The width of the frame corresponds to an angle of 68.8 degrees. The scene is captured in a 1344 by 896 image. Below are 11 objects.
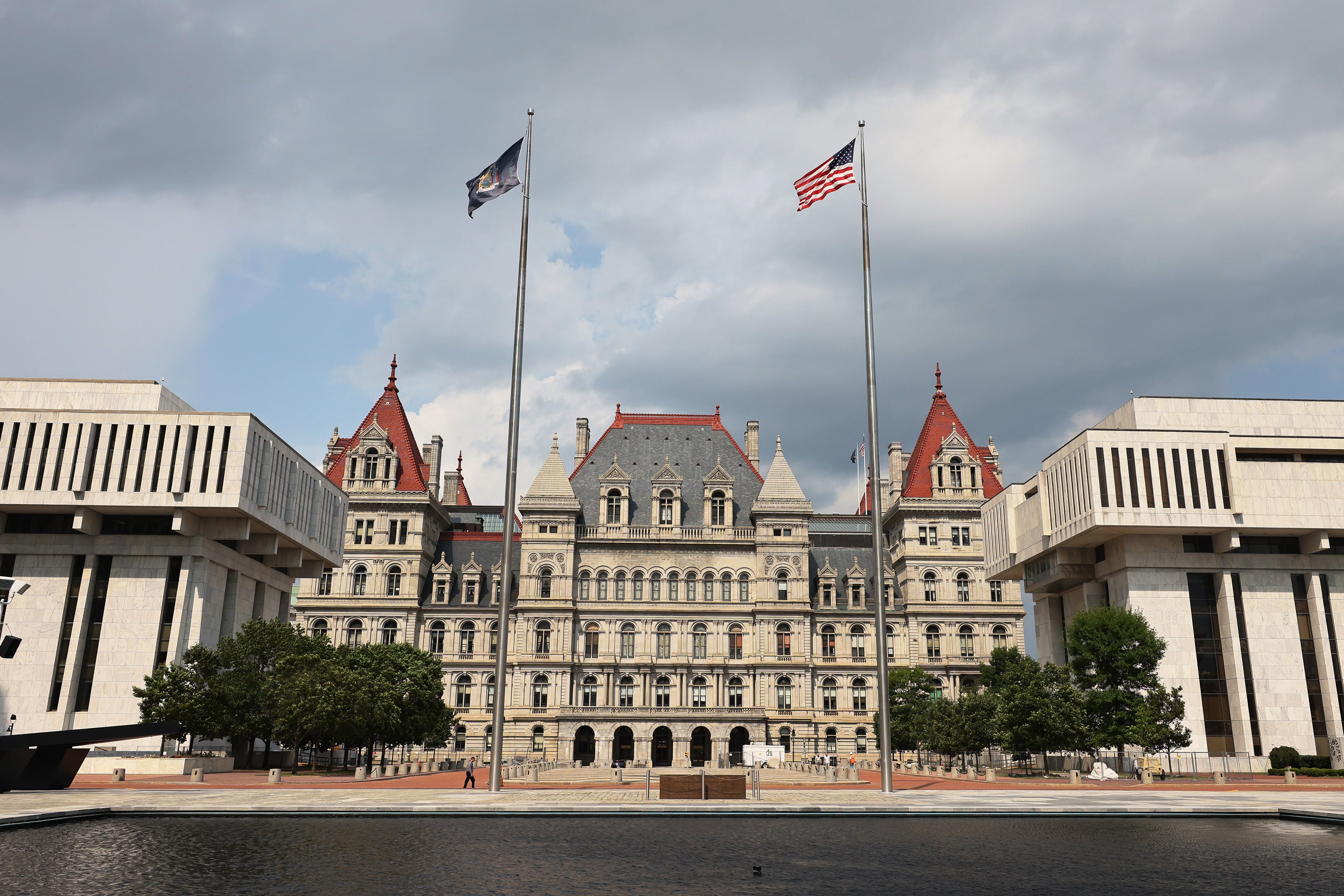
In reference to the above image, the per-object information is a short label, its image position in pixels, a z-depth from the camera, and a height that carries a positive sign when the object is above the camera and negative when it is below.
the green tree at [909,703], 72.06 +0.58
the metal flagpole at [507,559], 32.62 +4.69
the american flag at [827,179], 38.38 +20.27
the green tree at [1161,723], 54.34 -0.44
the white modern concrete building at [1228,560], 61.44 +9.86
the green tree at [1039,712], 54.75 +0.06
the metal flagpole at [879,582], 33.59 +4.51
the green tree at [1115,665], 55.44 +2.73
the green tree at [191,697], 53.97 +0.09
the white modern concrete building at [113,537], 60.31 +9.98
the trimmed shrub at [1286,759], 57.03 -2.36
